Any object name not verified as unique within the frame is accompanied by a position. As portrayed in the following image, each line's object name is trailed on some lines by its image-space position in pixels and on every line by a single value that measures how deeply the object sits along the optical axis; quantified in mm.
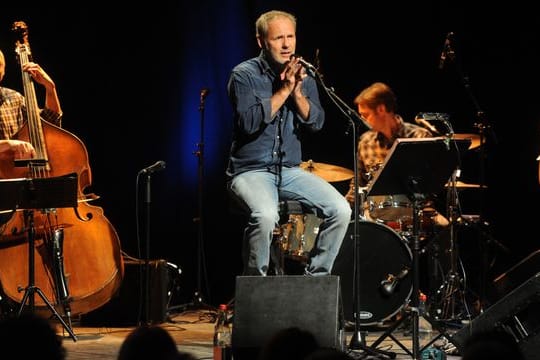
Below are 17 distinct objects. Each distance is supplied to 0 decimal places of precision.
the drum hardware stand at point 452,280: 14687
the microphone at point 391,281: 14539
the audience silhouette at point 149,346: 5590
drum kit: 14375
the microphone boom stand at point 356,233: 10734
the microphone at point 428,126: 13959
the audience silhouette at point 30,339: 5176
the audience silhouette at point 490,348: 5023
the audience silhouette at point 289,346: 5760
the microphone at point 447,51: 14789
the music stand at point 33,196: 11617
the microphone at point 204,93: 16750
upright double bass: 12844
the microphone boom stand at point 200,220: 16609
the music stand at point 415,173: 10635
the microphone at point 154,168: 13281
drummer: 15414
